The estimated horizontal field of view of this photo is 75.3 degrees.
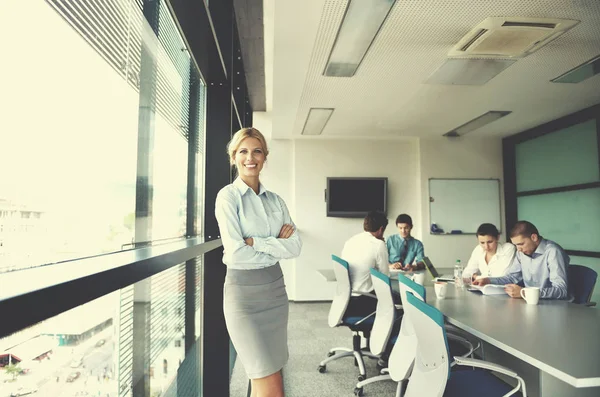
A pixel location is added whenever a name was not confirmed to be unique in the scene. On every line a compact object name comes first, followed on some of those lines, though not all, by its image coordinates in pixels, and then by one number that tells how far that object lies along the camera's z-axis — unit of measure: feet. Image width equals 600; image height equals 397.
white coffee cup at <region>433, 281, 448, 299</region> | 10.09
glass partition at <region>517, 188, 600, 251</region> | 18.12
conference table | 5.41
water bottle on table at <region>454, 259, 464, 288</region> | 11.84
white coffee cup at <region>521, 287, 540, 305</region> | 9.34
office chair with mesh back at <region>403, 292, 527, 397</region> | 5.94
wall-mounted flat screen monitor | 23.43
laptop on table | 13.26
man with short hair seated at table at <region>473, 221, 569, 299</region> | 10.28
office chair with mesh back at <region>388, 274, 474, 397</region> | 7.82
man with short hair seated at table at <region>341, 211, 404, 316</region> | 12.23
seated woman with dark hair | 13.08
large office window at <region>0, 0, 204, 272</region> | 2.48
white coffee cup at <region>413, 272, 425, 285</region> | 11.69
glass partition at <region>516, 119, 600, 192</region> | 18.24
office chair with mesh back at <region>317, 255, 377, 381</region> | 11.85
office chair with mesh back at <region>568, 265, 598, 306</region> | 11.41
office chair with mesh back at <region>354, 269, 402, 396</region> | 10.05
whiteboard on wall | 23.49
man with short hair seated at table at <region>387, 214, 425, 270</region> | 17.19
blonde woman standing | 6.23
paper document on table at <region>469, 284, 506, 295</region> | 10.61
